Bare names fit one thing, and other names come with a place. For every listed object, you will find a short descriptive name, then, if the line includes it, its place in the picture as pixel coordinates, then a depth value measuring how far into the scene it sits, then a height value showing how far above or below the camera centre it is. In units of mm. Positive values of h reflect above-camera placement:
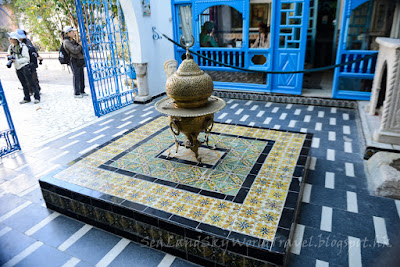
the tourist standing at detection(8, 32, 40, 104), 7261 -587
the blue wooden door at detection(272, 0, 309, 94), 6500 -438
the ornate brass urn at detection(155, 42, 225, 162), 3365 -861
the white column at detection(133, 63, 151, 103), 7094 -1229
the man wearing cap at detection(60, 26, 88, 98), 7660 -583
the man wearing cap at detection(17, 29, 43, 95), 7540 -439
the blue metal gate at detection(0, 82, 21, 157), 4645 -1547
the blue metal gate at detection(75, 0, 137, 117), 5891 -264
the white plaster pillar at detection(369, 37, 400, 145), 3945 -1104
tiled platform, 2537 -1662
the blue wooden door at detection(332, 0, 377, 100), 6098 -636
